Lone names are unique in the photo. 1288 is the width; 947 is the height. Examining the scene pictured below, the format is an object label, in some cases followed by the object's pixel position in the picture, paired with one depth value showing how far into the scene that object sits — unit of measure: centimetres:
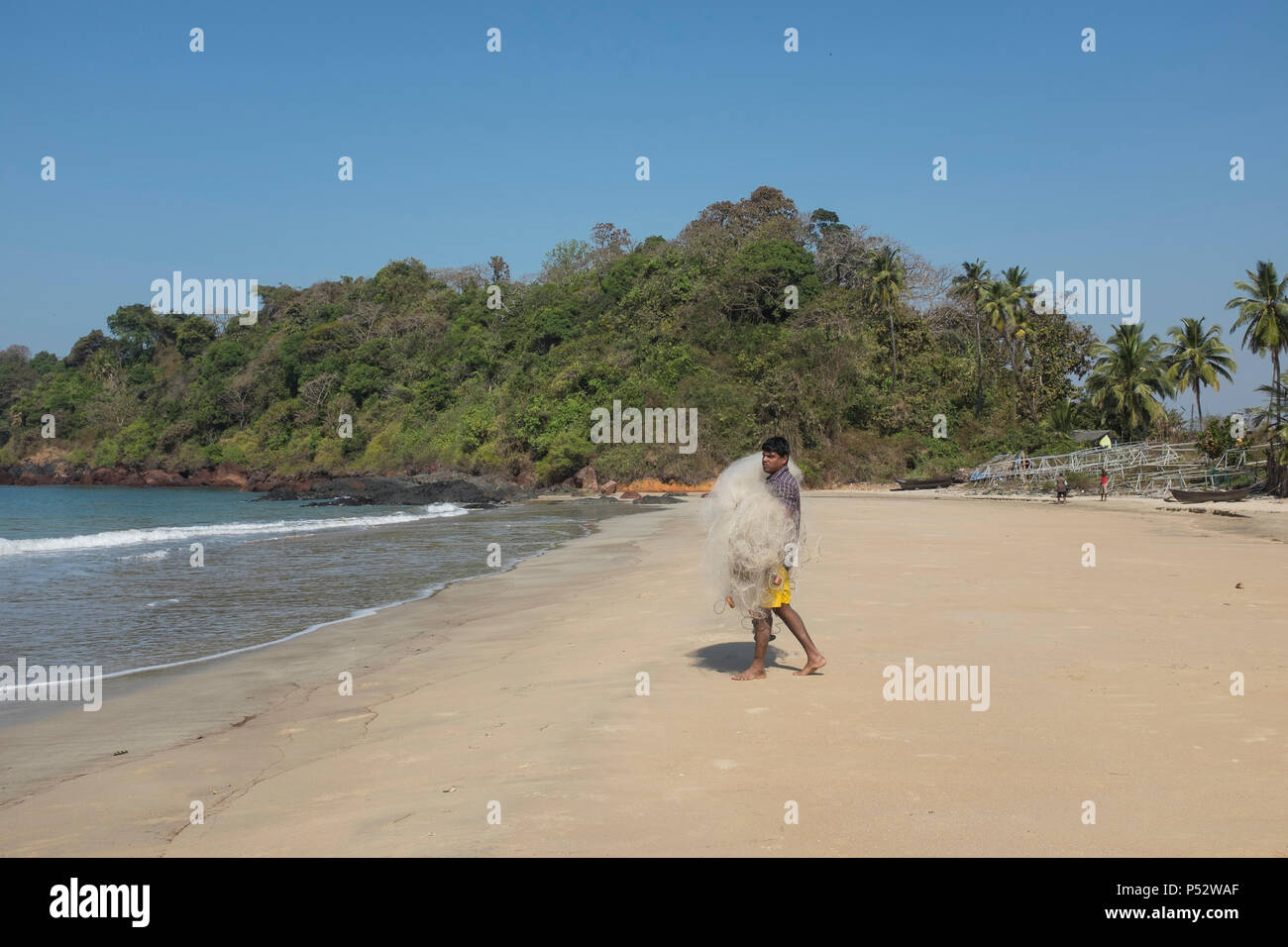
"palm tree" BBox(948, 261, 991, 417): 4925
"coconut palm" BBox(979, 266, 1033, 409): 4856
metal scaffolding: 3069
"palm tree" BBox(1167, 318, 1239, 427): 4709
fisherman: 642
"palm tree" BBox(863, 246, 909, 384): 4834
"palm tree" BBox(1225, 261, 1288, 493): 3778
